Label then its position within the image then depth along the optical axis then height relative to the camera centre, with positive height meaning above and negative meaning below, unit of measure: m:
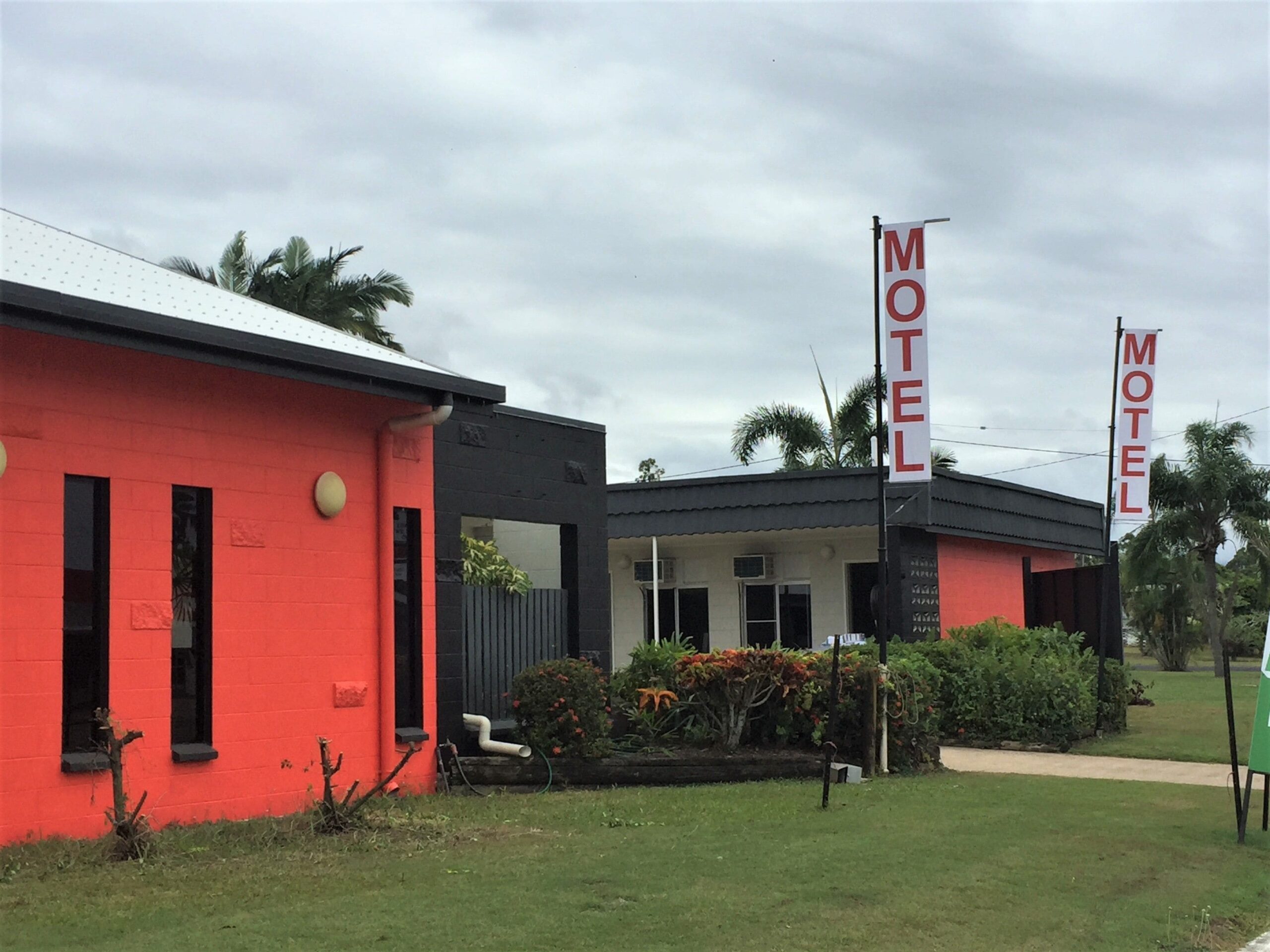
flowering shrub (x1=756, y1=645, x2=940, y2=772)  13.52 -1.23
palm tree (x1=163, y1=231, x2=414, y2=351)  29.97 +7.28
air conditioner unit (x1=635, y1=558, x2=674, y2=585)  25.11 +0.50
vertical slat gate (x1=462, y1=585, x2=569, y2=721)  13.66 -0.40
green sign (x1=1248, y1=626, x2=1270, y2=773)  9.76 -1.12
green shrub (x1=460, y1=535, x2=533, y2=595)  16.75 +0.41
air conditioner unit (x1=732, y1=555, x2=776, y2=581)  23.84 +0.51
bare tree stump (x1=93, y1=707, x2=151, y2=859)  8.45 -1.37
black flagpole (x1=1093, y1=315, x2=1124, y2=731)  17.52 +0.76
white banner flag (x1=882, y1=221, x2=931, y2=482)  13.75 +2.57
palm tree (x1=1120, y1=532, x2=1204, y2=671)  40.72 -0.17
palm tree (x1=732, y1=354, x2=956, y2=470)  36.28 +4.42
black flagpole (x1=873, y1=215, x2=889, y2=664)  13.48 +0.86
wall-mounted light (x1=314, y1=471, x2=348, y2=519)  11.52 +0.95
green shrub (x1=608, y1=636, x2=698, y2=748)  14.03 -1.05
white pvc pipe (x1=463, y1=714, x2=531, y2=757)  12.73 -1.36
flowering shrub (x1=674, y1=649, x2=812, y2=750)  13.59 -0.88
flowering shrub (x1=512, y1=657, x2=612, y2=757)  12.76 -1.07
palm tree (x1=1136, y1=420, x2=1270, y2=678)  37.84 +2.52
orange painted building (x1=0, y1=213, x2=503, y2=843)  9.23 +0.51
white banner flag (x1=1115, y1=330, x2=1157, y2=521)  18.39 +2.34
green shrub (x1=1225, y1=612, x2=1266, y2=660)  42.28 -1.41
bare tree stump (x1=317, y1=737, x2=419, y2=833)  9.46 -1.47
